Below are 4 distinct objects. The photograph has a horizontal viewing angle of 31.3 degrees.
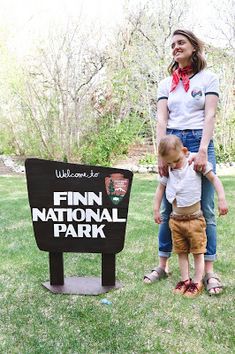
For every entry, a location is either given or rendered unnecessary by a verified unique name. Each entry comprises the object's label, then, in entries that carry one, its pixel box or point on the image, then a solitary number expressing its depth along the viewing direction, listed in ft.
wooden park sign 8.66
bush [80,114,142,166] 32.55
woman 8.18
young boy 8.18
